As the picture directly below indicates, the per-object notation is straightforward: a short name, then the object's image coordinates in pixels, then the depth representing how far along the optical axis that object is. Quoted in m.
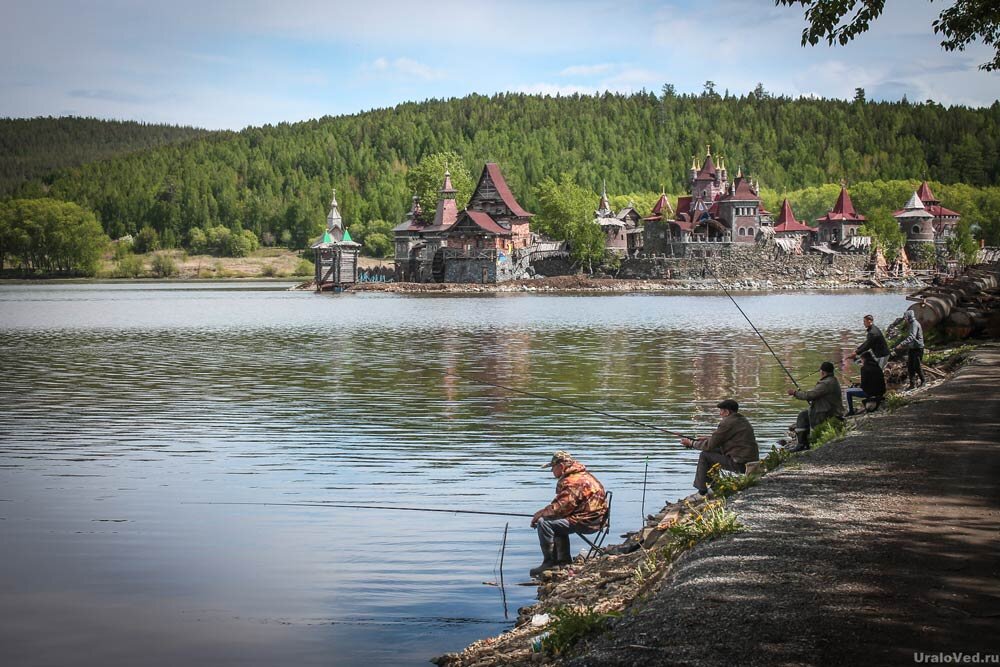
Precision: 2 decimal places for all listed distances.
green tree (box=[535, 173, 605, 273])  121.94
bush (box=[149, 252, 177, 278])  176.62
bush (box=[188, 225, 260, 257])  191.12
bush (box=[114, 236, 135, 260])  181.88
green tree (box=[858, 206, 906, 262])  132.38
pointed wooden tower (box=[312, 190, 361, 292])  122.50
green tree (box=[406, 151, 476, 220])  123.88
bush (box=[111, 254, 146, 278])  173.88
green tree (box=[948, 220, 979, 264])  132.62
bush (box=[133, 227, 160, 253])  195.12
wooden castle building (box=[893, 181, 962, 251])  136.62
